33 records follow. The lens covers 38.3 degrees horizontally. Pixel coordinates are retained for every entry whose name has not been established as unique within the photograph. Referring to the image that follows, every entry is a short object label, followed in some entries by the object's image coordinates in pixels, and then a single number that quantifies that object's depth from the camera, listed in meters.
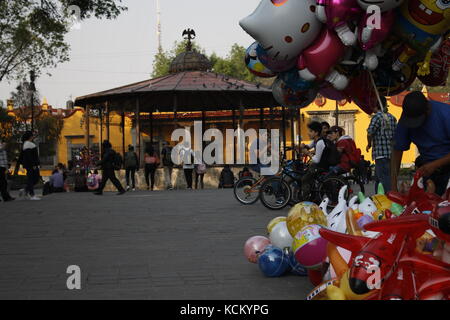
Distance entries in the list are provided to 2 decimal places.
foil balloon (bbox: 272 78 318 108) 6.32
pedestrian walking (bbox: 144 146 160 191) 21.77
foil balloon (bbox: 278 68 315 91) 5.97
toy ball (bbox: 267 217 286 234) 5.89
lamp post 30.93
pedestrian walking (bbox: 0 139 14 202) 15.71
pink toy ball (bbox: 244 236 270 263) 6.05
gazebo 25.50
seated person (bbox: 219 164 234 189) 23.28
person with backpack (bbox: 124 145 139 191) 21.16
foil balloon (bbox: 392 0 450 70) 5.12
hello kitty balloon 5.39
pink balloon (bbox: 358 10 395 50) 5.26
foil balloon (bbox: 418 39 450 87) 5.77
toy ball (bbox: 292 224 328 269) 4.84
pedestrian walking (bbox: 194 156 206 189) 23.16
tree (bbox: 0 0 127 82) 14.63
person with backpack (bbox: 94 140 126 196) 18.31
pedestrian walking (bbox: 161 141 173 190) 24.30
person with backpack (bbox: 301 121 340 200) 11.26
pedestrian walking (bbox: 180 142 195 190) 21.48
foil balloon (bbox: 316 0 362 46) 5.23
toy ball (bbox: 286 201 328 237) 5.20
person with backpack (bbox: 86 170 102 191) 22.92
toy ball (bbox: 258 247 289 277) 5.64
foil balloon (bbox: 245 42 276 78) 6.39
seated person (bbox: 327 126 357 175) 12.17
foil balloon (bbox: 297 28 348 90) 5.52
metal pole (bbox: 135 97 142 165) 24.42
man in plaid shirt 10.19
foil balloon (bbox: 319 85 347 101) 6.23
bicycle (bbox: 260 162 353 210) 11.80
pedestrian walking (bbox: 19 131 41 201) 16.11
